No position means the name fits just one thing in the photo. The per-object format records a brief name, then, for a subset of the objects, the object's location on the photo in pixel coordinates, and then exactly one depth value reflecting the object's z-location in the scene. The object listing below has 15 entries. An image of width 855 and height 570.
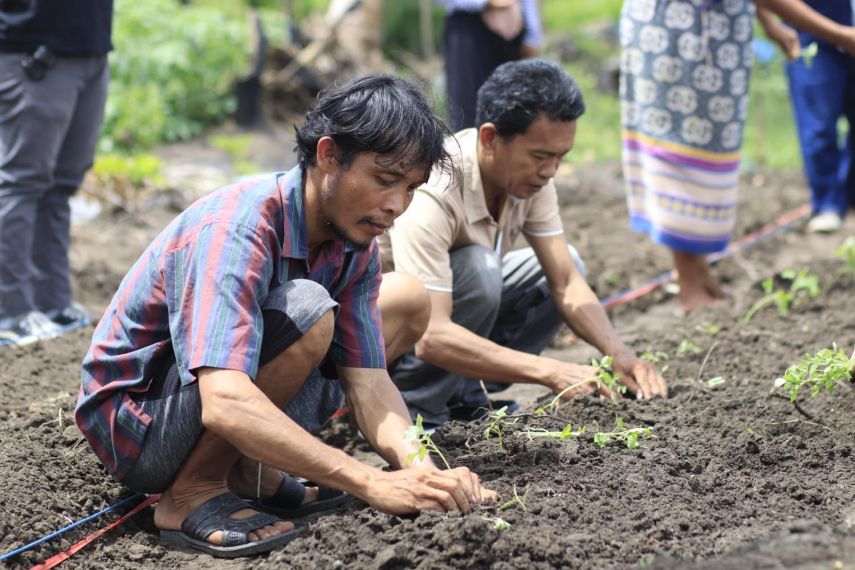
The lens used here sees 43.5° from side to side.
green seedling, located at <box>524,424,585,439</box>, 2.96
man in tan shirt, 3.45
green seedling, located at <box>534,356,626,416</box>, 3.35
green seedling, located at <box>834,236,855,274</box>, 5.43
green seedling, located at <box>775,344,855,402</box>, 3.08
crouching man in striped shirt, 2.49
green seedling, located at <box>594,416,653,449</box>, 3.11
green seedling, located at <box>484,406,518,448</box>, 3.11
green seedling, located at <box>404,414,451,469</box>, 2.59
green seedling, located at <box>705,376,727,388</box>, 3.62
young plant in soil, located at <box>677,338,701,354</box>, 4.32
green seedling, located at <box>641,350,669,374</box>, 4.03
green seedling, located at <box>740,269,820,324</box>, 4.92
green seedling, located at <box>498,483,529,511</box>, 2.71
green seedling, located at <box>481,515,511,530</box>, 2.58
